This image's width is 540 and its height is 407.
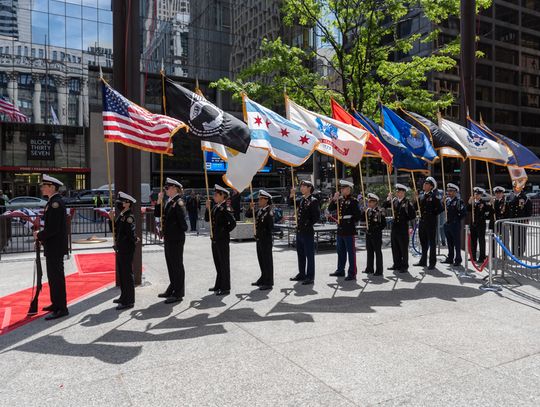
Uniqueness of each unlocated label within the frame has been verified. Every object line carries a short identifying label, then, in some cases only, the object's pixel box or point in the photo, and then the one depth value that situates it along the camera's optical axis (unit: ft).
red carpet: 21.77
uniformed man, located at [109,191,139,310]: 23.72
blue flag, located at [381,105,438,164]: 32.81
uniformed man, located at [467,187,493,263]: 37.95
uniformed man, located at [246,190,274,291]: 28.43
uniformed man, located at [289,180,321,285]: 29.81
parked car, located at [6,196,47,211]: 90.34
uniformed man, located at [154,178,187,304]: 25.44
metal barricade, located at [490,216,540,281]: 29.85
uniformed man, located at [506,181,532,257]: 39.06
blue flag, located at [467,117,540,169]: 37.22
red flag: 32.33
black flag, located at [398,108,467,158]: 32.76
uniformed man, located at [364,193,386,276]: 32.60
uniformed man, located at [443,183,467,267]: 36.24
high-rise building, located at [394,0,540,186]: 211.20
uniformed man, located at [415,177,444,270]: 34.91
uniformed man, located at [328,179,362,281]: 30.91
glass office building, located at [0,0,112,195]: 137.59
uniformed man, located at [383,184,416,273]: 33.55
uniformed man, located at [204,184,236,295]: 26.91
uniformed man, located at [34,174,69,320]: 21.81
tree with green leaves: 62.75
